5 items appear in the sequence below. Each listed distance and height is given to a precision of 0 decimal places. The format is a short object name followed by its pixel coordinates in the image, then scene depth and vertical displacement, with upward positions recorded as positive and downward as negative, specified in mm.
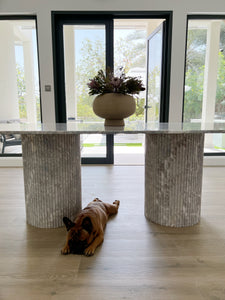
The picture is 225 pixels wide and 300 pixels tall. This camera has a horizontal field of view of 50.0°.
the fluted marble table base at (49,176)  1794 -545
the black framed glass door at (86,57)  3455 +710
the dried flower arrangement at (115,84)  1755 +143
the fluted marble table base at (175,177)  1787 -546
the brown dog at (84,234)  1534 -836
